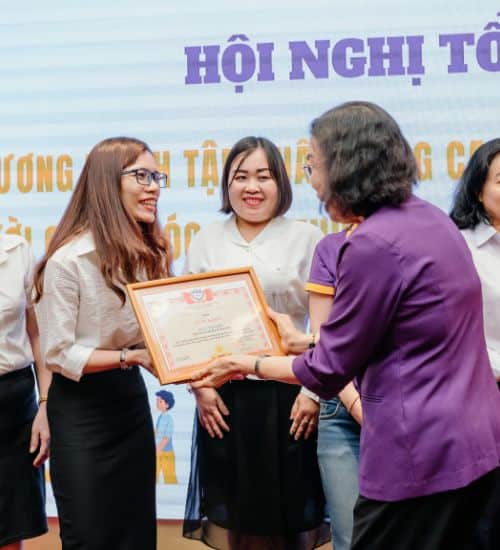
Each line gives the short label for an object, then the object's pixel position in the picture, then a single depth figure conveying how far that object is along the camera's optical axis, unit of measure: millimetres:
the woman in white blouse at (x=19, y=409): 2348
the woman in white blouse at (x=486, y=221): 2102
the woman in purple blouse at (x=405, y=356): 1416
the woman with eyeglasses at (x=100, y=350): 2107
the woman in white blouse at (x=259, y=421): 2254
